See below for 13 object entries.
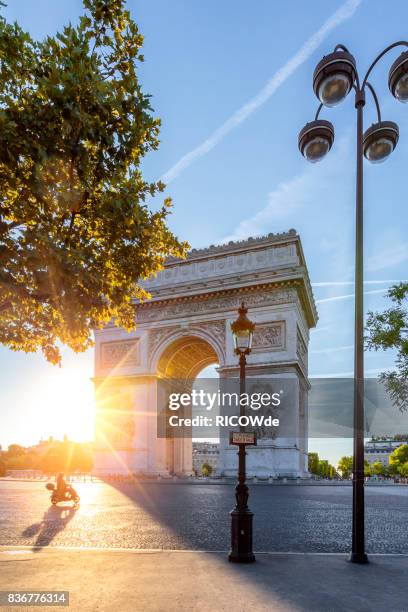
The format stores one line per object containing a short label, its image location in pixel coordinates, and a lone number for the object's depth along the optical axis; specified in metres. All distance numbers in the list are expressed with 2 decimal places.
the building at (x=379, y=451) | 162.88
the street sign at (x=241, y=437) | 8.20
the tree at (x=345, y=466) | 133.40
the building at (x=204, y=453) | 145.50
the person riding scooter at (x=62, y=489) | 16.22
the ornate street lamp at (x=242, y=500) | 7.51
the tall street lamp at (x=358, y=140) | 7.96
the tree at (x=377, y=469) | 128.39
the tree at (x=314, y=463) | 85.45
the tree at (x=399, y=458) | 98.31
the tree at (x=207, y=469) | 95.32
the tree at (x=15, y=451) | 118.16
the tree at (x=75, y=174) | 7.43
